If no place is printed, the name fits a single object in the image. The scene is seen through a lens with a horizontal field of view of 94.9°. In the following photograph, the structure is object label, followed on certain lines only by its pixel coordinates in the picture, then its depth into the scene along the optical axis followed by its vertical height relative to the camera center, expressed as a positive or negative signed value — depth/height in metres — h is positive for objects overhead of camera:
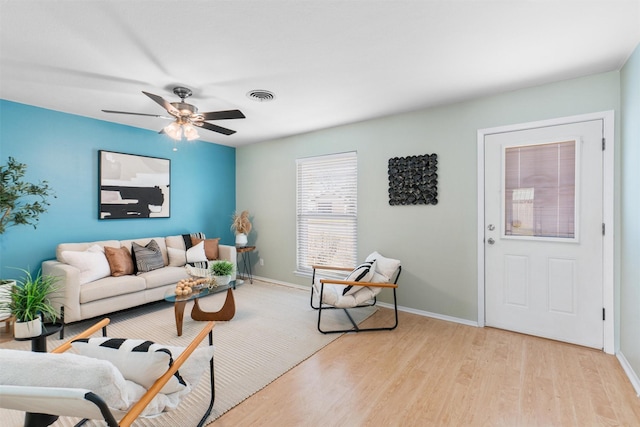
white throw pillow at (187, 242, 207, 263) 4.38 -0.60
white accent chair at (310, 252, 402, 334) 3.14 -0.81
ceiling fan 2.76 +0.94
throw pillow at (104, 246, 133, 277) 3.64 -0.60
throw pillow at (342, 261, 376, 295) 3.17 -0.66
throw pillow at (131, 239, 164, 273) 3.85 -0.58
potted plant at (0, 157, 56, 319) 3.06 +0.15
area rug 1.99 -1.26
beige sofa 3.08 -0.80
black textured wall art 3.55 +0.45
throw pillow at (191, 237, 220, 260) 4.60 -0.51
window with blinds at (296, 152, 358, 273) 4.34 +0.08
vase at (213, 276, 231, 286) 3.31 -0.74
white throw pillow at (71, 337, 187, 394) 1.34 -0.66
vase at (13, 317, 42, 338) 2.25 -0.89
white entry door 2.71 -0.15
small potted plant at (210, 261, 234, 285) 3.35 -0.66
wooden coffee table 3.01 -1.06
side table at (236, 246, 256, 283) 5.56 -0.90
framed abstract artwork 4.05 +0.41
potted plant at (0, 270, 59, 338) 2.27 -0.76
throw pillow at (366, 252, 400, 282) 3.30 -0.58
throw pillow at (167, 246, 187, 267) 4.33 -0.64
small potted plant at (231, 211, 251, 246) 5.12 -0.22
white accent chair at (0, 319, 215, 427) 1.04 -0.65
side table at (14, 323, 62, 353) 2.15 -0.94
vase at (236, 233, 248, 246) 5.11 -0.43
